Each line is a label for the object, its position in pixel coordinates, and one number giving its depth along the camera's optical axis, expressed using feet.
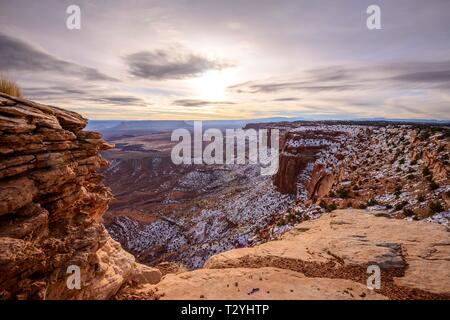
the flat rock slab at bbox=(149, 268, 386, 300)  25.25
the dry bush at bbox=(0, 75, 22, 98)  27.84
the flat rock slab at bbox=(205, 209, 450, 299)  28.09
